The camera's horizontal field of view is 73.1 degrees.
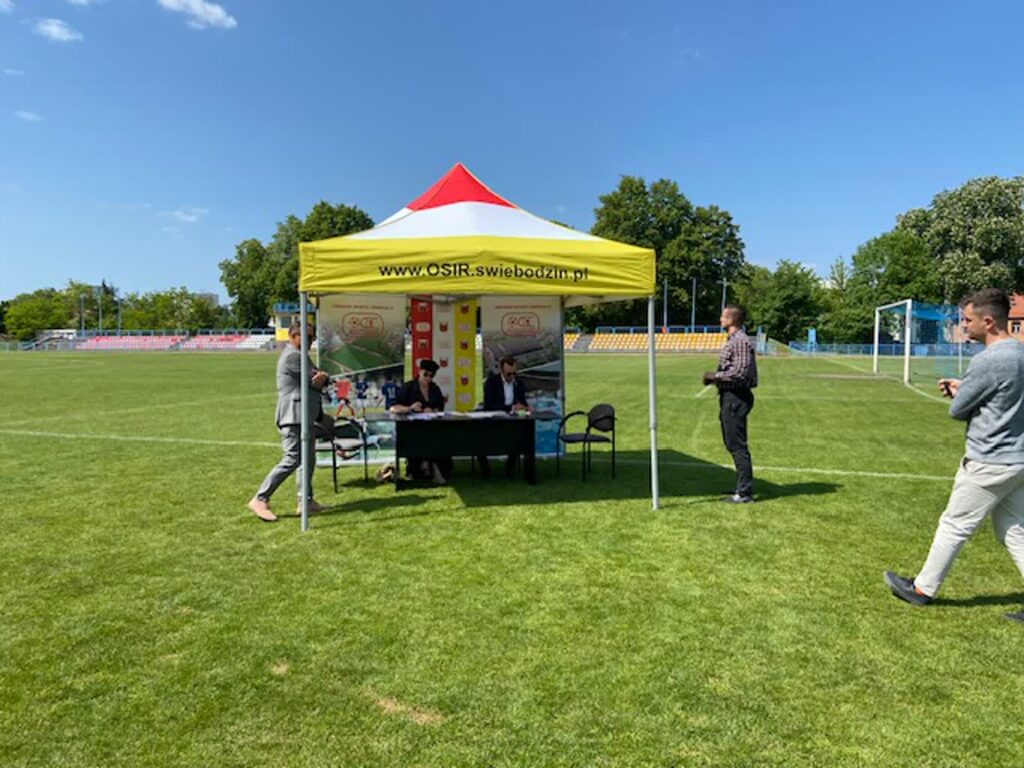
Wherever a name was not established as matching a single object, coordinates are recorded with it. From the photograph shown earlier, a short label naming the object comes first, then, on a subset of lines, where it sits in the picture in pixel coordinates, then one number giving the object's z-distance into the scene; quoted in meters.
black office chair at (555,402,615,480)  8.36
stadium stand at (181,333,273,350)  77.22
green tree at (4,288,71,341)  96.06
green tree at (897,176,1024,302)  60.44
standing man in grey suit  6.66
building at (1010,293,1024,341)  69.88
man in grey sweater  3.99
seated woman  8.62
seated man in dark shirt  8.86
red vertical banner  9.63
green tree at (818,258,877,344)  67.06
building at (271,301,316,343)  69.12
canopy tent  6.29
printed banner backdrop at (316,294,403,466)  9.32
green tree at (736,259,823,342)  74.38
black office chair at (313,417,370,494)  8.10
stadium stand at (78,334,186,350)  82.12
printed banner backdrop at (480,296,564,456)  9.66
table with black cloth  7.81
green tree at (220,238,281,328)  87.75
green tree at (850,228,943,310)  62.69
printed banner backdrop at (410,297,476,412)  9.80
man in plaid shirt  6.98
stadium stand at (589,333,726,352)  62.75
